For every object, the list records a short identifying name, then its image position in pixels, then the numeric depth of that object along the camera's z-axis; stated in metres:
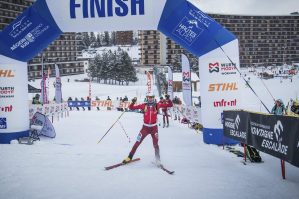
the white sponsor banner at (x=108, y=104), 25.97
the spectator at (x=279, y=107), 9.61
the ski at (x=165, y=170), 6.28
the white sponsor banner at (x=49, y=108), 16.65
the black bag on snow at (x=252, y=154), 7.23
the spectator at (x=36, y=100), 17.75
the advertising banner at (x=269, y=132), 5.24
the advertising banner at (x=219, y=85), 9.82
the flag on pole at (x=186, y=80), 15.14
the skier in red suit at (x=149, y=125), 7.04
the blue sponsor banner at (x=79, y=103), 27.11
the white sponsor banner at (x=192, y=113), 13.42
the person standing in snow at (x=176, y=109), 17.43
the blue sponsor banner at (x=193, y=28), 9.55
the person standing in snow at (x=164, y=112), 14.67
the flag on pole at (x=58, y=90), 21.22
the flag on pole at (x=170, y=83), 19.53
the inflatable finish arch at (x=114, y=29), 9.70
